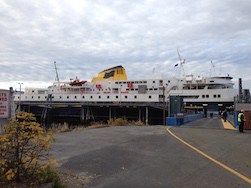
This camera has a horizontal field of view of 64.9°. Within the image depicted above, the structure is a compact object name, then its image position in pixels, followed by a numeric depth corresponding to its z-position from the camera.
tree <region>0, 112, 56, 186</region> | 3.73
